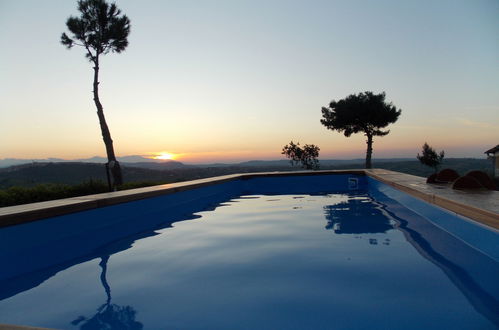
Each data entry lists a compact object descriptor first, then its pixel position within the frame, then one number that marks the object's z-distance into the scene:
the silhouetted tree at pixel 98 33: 14.58
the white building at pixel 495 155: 30.81
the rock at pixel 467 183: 4.52
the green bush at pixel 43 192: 6.30
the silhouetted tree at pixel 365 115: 27.34
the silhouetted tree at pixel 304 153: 22.67
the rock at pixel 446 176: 5.75
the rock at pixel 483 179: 4.53
